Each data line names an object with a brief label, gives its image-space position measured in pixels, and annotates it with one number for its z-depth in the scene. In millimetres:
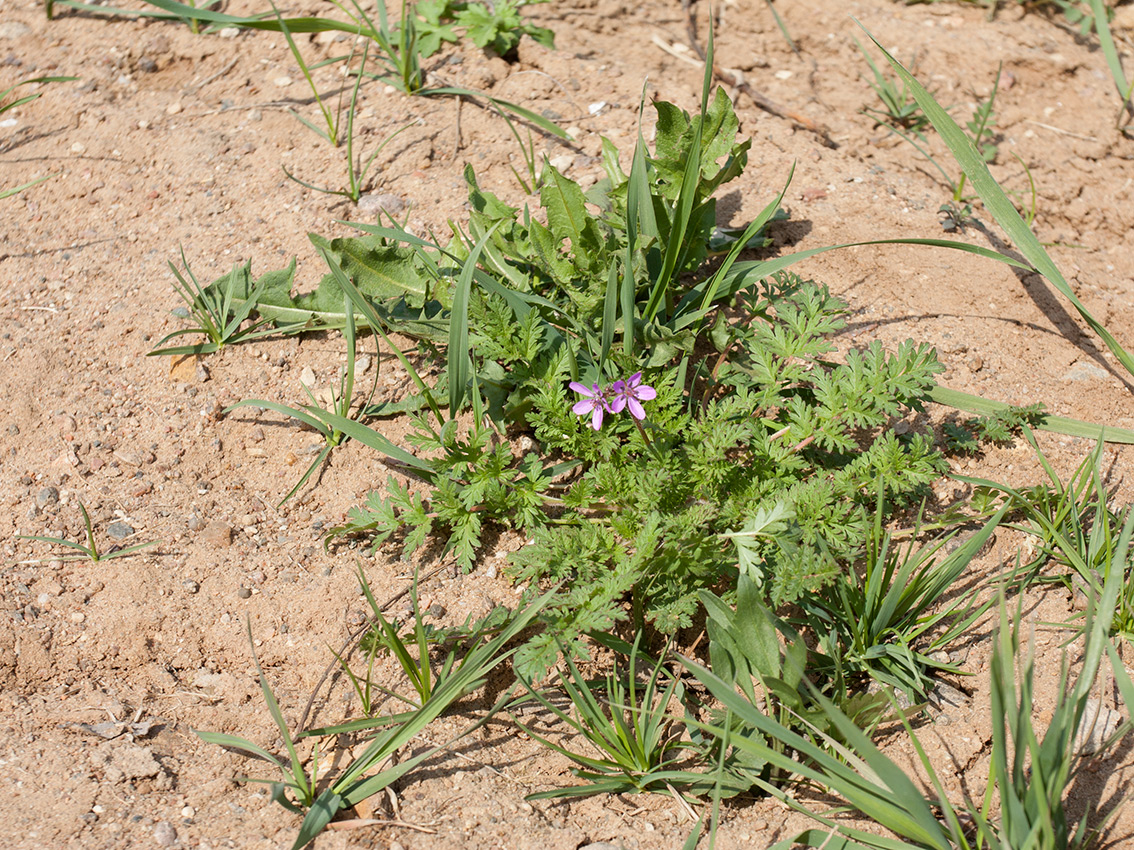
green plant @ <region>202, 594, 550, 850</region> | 1803
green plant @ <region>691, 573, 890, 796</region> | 1982
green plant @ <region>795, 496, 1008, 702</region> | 2139
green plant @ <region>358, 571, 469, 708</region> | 2039
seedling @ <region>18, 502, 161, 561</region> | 2338
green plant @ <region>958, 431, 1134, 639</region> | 2232
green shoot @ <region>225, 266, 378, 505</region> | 2514
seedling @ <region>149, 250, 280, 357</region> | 2828
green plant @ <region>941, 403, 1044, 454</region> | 2643
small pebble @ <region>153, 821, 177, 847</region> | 1750
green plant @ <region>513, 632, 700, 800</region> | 1959
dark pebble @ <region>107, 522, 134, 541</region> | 2426
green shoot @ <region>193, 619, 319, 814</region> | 1773
